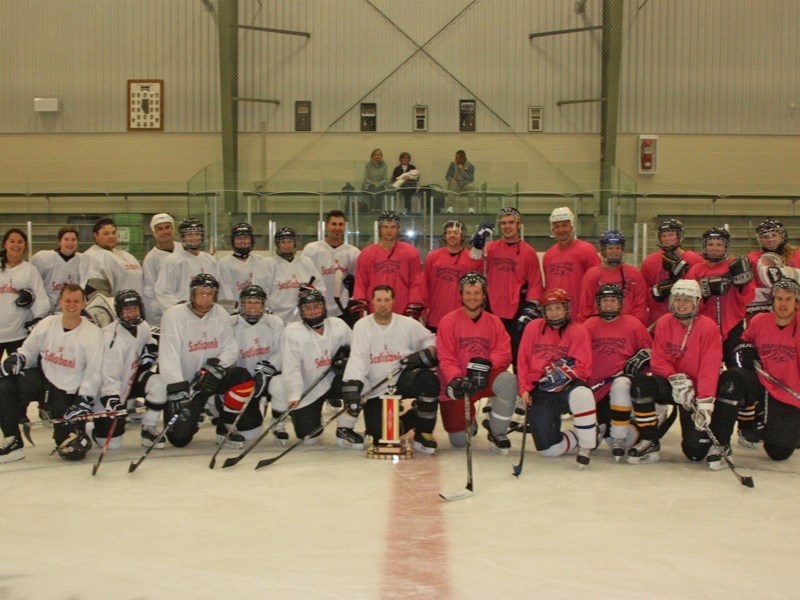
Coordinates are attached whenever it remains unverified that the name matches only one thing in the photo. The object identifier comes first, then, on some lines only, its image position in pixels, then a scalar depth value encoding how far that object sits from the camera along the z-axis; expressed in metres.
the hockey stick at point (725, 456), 4.75
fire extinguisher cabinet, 15.29
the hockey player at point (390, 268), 6.73
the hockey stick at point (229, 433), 5.13
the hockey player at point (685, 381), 5.22
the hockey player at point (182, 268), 6.60
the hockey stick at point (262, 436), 5.14
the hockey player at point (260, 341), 5.88
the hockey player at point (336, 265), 7.15
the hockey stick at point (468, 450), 4.53
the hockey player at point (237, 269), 6.80
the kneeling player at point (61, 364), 5.45
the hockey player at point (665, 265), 6.32
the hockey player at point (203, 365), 5.59
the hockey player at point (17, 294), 6.47
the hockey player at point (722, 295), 6.12
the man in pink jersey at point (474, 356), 5.55
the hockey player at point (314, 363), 5.69
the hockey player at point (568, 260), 6.54
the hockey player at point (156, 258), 6.77
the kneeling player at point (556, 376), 5.34
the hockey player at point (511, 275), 6.55
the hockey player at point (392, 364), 5.52
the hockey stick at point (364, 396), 5.60
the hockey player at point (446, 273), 6.65
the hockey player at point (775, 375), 5.29
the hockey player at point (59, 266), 6.84
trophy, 5.41
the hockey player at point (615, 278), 6.24
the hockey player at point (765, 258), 6.13
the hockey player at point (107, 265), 6.73
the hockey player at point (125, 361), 5.56
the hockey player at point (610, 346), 5.57
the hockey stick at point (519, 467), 4.97
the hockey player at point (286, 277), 6.85
